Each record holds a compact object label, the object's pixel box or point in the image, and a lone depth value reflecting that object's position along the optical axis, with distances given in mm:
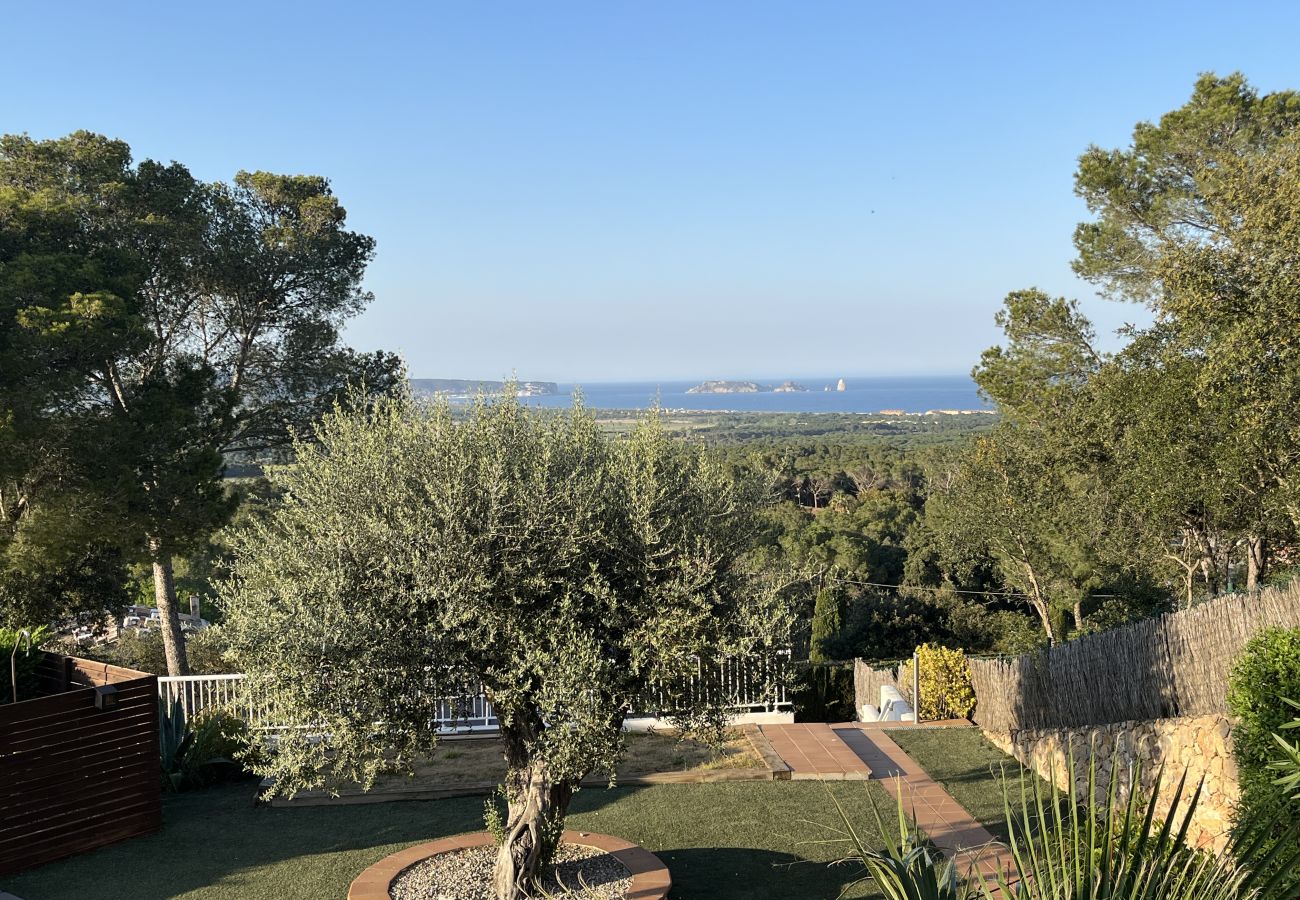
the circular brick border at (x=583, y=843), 6328
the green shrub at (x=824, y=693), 13062
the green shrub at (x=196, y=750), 9906
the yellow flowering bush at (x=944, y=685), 12031
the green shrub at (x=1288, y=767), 4246
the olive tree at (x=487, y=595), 5402
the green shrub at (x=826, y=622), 27375
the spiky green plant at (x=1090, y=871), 2746
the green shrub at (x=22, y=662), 9453
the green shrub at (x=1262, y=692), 5957
